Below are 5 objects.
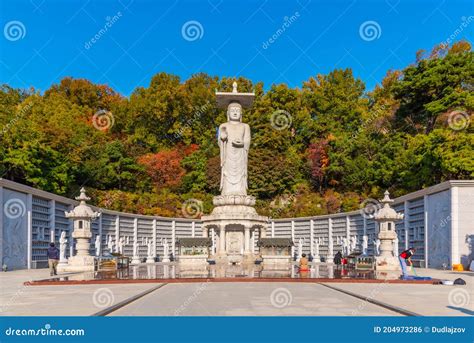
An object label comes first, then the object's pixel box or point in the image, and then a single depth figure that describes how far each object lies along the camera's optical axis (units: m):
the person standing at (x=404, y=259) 21.00
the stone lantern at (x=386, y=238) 27.00
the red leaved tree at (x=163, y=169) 53.53
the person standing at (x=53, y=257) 24.41
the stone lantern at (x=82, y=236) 27.77
